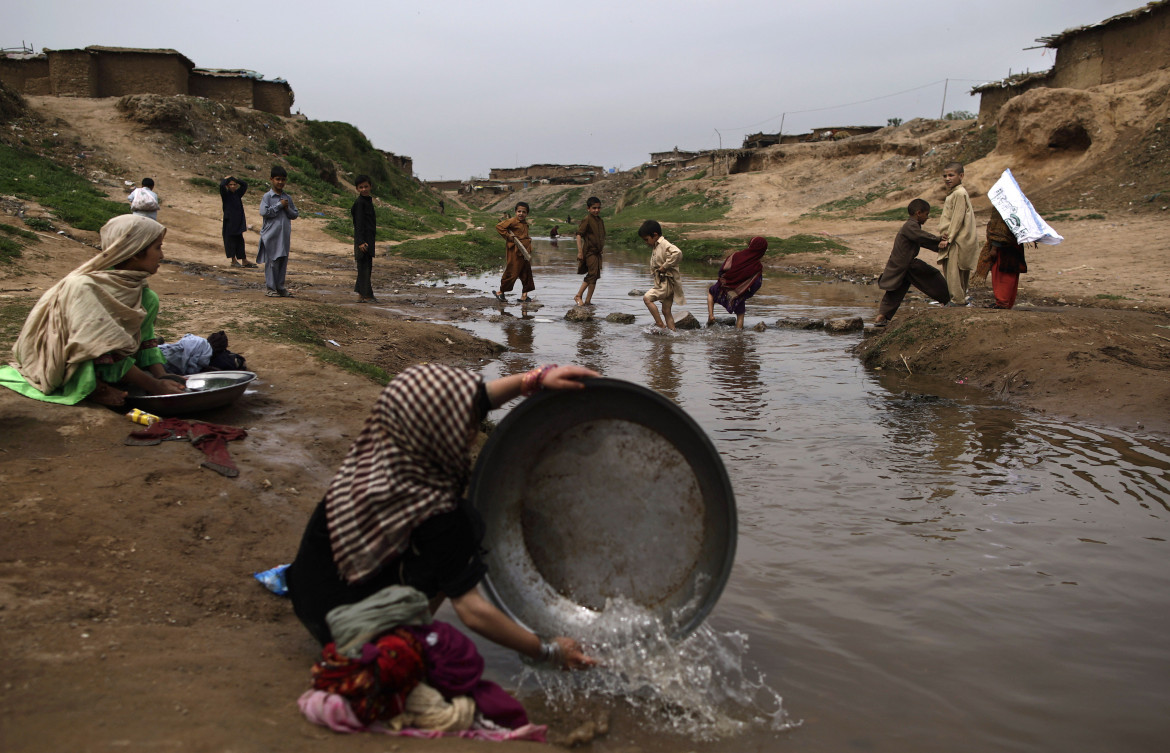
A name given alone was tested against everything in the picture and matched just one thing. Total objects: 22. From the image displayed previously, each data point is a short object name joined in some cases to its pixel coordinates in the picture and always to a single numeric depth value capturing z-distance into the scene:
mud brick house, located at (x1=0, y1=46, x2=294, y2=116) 23.53
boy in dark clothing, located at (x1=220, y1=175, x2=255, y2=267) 12.81
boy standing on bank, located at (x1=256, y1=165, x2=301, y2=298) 10.01
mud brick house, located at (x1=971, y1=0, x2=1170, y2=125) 20.62
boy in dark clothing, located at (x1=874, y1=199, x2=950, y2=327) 9.22
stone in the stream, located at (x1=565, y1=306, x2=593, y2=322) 11.36
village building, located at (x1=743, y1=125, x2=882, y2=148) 44.44
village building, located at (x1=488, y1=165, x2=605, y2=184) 71.38
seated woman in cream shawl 3.94
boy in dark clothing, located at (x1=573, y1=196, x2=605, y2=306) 12.08
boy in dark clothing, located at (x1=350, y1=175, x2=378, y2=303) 10.86
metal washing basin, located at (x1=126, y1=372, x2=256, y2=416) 4.17
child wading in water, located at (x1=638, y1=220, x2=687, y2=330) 10.20
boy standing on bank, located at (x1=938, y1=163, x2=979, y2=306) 9.33
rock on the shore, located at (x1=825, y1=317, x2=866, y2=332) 10.48
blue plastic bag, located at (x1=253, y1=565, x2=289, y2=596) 3.03
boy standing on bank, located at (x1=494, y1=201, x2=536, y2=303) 12.12
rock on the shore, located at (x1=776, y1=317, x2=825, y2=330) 10.77
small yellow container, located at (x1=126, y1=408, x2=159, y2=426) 4.01
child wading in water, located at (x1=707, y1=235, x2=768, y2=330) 10.70
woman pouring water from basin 2.32
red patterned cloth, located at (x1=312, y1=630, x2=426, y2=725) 2.15
